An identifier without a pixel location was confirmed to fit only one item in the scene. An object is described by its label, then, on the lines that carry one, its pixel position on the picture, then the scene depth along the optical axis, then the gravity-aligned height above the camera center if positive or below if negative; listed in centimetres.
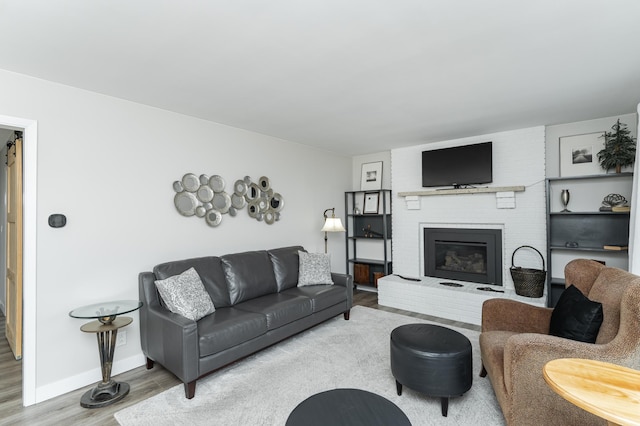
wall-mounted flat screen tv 440 +70
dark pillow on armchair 188 -67
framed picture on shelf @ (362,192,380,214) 558 +21
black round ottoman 212 -105
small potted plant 346 +70
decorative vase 384 +18
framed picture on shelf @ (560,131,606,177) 378 +72
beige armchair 158 -77
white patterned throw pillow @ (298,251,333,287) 409 -73
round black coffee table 151 -100
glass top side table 239 -99
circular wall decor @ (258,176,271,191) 429 +43
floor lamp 478 -17
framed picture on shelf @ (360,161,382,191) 568 +69
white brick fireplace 409 -8
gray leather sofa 248 -94
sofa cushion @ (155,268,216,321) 272 -72
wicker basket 381 -85
